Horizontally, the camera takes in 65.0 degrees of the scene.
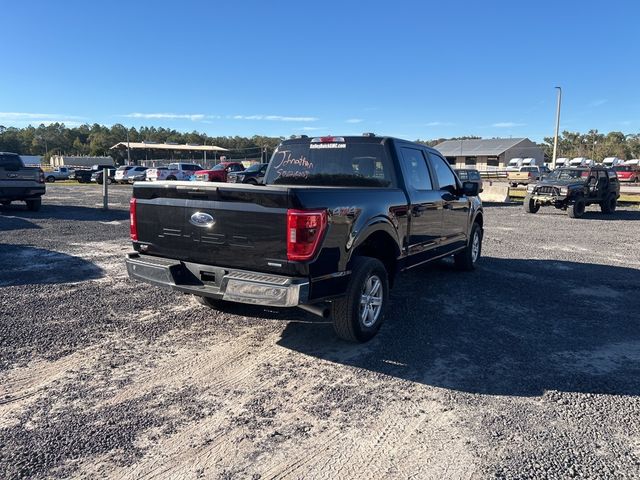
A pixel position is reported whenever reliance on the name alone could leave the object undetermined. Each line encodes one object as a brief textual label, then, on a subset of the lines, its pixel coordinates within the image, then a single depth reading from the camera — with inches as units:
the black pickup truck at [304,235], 155.8
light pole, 1537.9
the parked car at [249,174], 958.9
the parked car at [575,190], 685.3
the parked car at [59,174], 1795.0
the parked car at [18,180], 575.5
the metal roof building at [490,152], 2984.7
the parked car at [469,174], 1024.9
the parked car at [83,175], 1652.3
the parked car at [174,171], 1350.9
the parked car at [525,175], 1644.2
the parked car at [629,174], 1776.6
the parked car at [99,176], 1582.2
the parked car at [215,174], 1143.0
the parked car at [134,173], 1524.4
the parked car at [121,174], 1561.3
